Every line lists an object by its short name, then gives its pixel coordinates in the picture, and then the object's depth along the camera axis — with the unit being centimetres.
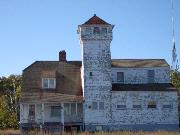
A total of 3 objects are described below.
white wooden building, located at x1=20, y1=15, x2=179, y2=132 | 5231
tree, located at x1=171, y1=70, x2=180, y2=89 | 7289
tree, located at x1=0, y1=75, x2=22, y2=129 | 6569
